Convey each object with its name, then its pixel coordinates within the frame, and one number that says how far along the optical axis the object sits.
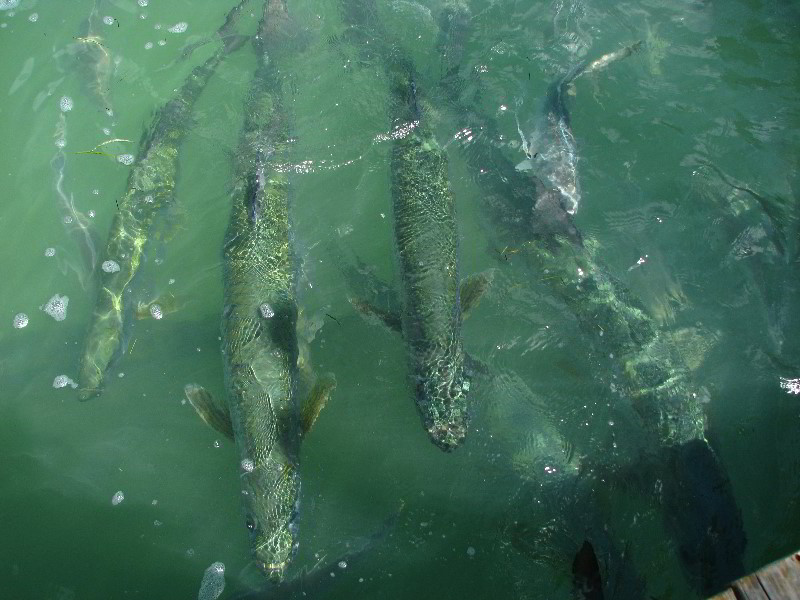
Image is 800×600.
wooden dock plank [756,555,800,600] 2.63
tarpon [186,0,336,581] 4.47
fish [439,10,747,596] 4.09
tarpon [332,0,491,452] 4.75
